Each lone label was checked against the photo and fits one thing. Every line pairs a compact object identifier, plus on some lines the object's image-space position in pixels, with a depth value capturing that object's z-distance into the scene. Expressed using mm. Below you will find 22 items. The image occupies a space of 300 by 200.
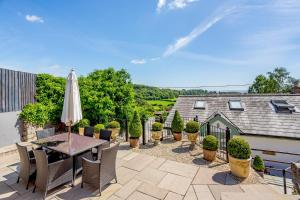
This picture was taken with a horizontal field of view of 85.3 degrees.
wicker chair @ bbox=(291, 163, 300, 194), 2588
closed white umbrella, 3834
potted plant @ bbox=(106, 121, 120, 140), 6775
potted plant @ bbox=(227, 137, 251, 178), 3787
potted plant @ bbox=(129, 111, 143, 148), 5848
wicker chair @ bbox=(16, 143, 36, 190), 3321
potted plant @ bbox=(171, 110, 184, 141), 6524
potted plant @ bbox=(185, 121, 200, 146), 5812
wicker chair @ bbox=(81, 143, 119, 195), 3139
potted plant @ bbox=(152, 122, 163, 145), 6250
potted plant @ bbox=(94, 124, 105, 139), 6641
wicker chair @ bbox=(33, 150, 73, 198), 3023
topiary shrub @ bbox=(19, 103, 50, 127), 6654
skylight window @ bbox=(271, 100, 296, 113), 11152
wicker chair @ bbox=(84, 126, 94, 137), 5144
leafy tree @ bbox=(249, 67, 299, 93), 28162
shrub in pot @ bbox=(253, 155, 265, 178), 6825
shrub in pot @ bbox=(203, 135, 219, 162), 4684
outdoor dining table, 3529
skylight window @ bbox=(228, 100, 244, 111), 12544
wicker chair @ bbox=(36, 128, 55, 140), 4656
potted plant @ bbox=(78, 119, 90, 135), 7194
